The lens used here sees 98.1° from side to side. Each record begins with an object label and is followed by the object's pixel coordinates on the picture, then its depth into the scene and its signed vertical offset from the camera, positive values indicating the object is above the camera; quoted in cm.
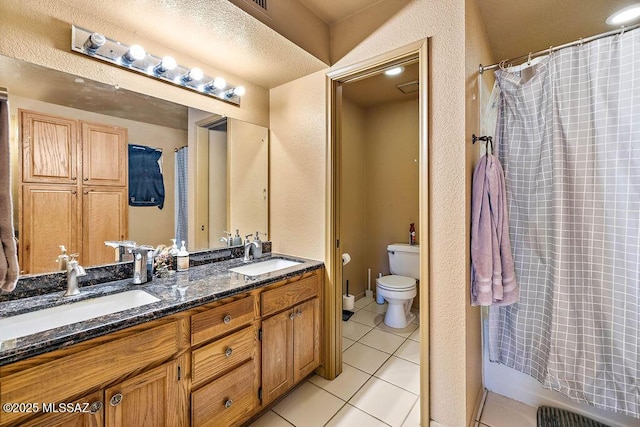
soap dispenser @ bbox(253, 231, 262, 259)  213 -29
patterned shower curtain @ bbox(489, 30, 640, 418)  132 -4
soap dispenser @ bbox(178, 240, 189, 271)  171 -30
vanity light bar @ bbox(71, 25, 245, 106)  139 +85
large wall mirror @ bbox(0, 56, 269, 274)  128 +38
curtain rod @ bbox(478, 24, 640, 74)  128 +82
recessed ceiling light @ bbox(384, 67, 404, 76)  245 +124
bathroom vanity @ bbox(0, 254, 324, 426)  85 -57
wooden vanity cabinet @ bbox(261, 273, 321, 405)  156 -77
